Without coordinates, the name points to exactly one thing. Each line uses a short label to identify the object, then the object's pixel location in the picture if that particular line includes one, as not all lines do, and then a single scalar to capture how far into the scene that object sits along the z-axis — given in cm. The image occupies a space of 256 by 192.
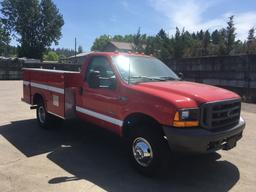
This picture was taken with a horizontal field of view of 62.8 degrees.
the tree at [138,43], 2123
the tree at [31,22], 4237
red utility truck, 302
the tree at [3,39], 4284
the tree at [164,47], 1610
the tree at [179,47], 1585
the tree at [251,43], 1105
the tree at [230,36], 1418
